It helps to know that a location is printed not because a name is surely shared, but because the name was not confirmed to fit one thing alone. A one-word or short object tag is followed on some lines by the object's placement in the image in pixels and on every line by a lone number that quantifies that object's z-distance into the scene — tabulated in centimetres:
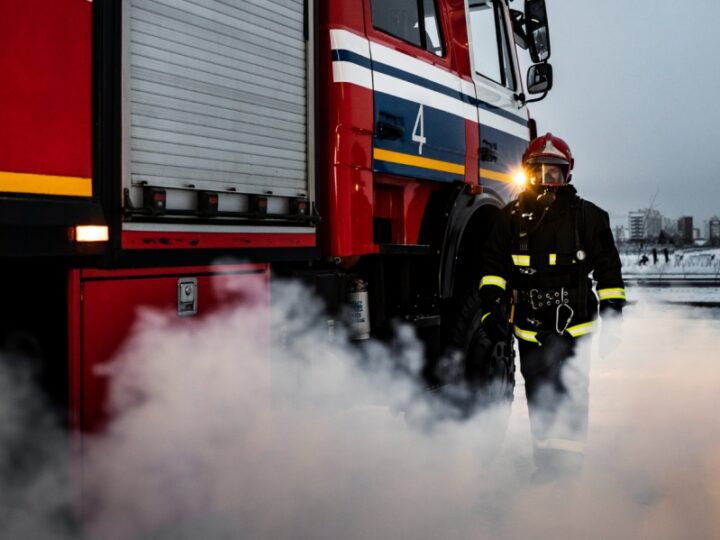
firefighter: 413
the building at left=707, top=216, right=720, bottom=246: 7039
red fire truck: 248
